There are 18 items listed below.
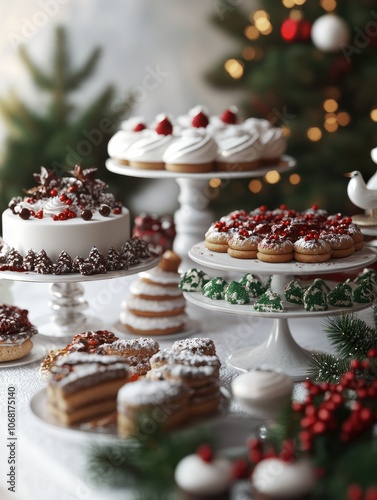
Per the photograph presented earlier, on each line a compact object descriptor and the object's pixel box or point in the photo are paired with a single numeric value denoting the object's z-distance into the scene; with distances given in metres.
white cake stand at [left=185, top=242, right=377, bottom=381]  2.22
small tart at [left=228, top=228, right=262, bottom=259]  2.30
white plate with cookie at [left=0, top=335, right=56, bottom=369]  2.43
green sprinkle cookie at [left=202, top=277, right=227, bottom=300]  2.36
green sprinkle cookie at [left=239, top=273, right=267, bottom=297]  2.35
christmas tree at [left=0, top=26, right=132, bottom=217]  4.38
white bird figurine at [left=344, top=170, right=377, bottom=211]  2.54
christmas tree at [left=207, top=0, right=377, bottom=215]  4.22
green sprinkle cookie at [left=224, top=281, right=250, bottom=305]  2.30
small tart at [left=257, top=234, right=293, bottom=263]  2.24
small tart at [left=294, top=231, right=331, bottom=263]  2.24
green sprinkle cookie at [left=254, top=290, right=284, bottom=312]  2.24
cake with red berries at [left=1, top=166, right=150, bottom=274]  2.50
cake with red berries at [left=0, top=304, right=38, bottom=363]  2.41
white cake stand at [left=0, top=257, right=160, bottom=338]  2.78
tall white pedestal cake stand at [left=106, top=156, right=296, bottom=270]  3.32
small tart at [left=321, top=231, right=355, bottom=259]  2.30
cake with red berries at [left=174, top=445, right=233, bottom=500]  1.39
